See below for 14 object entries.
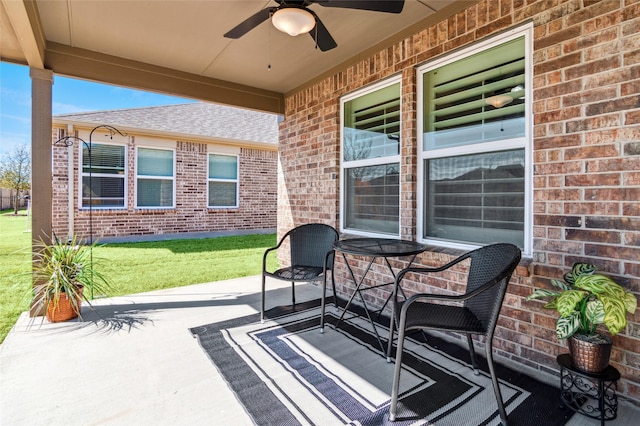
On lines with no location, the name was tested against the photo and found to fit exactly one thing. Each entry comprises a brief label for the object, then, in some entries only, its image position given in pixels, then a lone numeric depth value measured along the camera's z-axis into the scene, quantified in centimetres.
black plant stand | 171
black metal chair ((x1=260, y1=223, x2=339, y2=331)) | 324
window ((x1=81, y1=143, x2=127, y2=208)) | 796
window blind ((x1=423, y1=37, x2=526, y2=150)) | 251
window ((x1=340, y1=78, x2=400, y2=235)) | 353
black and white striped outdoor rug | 185
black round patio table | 252
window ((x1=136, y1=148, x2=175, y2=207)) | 870
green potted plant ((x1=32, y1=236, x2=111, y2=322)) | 311
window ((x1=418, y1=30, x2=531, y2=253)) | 249
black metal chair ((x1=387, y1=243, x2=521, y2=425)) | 175
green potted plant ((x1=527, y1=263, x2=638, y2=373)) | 164
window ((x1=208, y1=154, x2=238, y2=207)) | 983
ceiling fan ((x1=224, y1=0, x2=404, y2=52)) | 213
